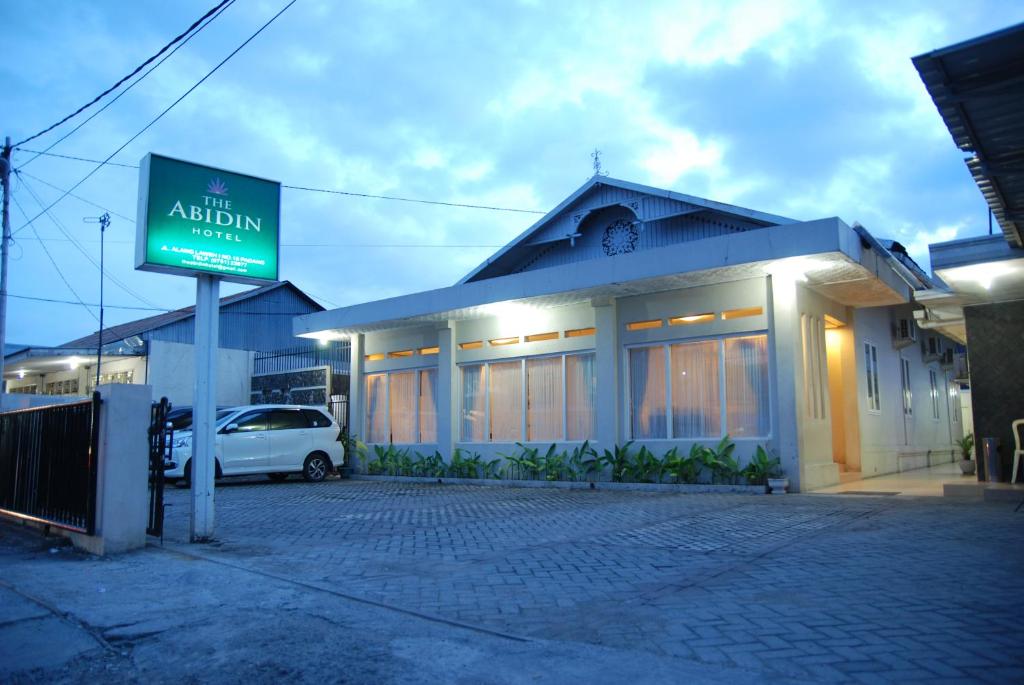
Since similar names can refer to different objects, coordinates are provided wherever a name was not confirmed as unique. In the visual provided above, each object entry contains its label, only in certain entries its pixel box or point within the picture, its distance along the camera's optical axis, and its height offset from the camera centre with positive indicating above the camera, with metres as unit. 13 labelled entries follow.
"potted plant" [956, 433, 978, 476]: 15.30 -0.76
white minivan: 14.64 -0.26
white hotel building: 11.95 +1.42
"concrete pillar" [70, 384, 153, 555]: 7.17 -0.38
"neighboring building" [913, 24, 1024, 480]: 4.70 +1.97
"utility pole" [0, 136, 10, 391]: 18.48 +4.82
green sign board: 7.75 +2.22
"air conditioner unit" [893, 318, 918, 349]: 17.84 +2.12
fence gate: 7.59 -0.30
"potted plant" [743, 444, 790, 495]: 11.70 -0.67
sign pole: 7.84 +0.08
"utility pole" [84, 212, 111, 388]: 31.17 +8.57
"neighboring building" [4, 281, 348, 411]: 22.65 +2.48
